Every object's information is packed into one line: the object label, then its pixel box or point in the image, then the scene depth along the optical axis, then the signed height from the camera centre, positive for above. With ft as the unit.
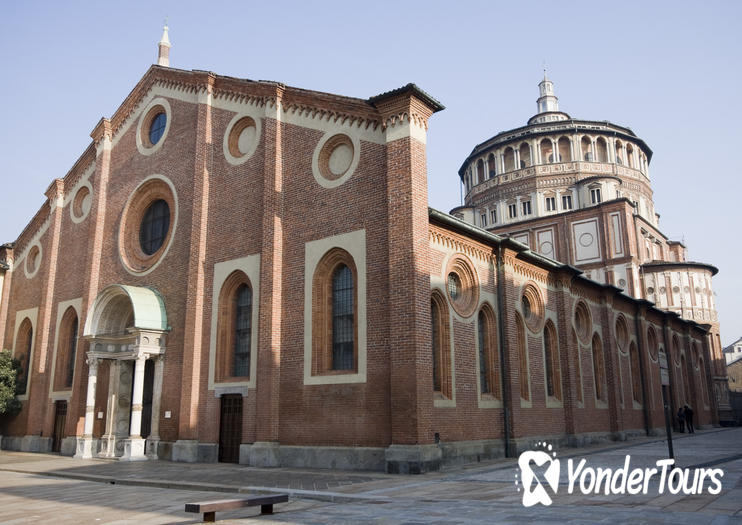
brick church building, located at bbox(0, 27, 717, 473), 51.62 +10.93
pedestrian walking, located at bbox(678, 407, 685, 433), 106.11 -1.84
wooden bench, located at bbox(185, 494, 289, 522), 26.07 -3.76
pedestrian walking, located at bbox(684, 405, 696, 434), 104.81 -1.51
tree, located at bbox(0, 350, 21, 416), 84.28 +4.73
